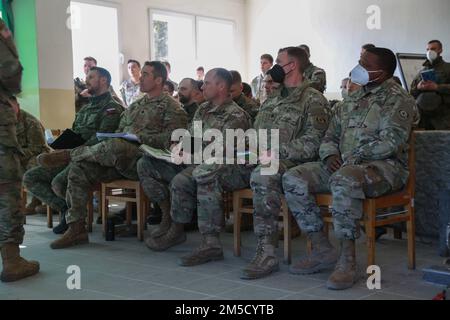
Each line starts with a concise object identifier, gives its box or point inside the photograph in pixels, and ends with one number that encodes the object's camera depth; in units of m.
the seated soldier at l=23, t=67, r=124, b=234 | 4.64
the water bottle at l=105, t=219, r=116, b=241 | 4.37
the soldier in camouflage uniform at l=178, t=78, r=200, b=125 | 4.93
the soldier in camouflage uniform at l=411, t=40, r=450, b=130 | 5.72
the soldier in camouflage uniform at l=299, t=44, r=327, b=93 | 4.91
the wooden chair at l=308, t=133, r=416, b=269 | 3.09
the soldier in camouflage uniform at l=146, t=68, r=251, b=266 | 3.65
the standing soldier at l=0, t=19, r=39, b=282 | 3.19
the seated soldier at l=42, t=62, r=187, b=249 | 4.21
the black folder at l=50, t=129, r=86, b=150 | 4.46
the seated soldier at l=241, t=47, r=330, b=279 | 3.35
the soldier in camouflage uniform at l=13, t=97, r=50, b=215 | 5.11
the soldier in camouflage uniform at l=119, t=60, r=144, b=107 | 8.40
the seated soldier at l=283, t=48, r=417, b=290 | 3.03
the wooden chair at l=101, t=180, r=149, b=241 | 4.22
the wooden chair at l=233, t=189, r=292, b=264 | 3.53
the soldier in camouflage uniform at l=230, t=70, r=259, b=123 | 4.89
